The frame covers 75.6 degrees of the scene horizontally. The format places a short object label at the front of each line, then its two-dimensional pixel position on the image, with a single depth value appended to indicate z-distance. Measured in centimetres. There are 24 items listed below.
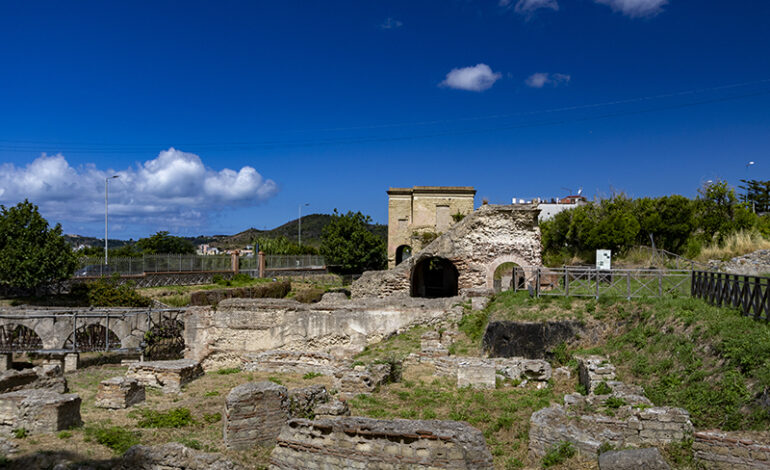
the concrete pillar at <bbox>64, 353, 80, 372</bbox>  1639
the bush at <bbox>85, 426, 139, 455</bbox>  761
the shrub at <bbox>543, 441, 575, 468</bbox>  657
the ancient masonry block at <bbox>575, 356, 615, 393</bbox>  924
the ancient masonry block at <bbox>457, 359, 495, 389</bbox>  1047
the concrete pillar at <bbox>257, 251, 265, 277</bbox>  4178
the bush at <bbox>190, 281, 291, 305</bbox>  2845
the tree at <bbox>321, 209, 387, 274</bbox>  4341
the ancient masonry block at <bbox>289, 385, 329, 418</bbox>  838
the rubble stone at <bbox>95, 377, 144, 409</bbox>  1034
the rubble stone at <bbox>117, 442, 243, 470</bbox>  663
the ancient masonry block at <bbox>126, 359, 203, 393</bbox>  1235
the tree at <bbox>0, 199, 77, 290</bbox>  2389
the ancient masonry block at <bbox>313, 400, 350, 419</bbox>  780
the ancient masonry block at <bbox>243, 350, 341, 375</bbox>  1417
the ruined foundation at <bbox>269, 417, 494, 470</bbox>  600
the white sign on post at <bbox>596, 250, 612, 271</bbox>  1582
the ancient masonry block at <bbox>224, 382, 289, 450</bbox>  764
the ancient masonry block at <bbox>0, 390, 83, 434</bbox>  823
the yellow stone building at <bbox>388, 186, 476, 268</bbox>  4088
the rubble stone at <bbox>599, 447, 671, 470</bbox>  566
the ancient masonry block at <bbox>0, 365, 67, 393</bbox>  1160
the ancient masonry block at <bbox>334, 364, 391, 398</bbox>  1018
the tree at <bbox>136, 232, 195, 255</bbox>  5206
